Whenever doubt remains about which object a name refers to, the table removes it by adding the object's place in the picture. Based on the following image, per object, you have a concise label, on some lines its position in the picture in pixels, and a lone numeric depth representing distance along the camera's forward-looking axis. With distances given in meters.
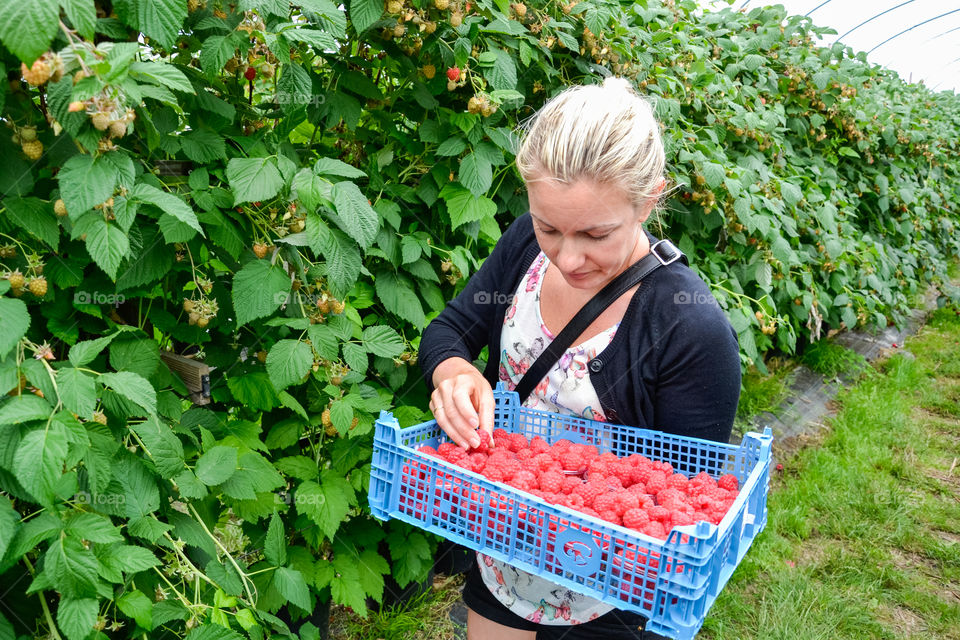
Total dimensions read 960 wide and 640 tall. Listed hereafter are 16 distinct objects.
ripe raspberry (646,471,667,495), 1.31
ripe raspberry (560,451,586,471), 1.38
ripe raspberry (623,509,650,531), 1.16
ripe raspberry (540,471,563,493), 1.26
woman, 1.32
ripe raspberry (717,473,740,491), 1.35
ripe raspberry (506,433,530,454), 1.45
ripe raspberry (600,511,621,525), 1.18
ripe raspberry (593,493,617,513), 1.20
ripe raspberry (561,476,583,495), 1.28
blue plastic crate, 1.03
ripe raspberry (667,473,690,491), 1.32
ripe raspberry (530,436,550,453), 1.43
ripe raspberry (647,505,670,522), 1.19
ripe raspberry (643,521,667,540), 1.13
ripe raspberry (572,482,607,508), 1.24
